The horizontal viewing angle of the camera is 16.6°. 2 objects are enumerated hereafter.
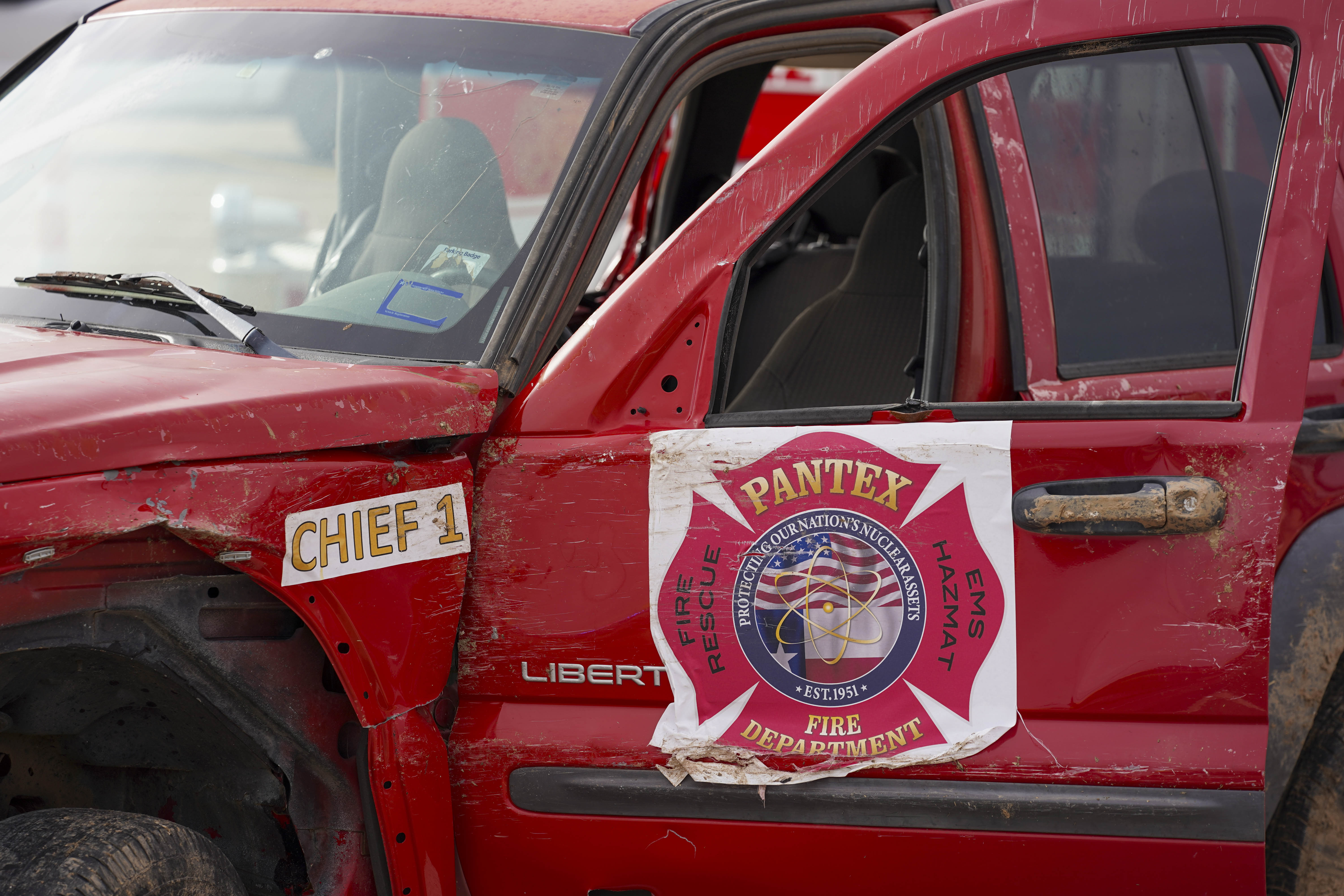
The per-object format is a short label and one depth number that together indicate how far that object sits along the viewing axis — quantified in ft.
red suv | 17.91
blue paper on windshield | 18.65
